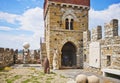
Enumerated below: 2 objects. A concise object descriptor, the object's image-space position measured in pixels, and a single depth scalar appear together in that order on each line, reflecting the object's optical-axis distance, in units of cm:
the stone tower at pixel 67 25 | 865
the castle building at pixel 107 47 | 576
